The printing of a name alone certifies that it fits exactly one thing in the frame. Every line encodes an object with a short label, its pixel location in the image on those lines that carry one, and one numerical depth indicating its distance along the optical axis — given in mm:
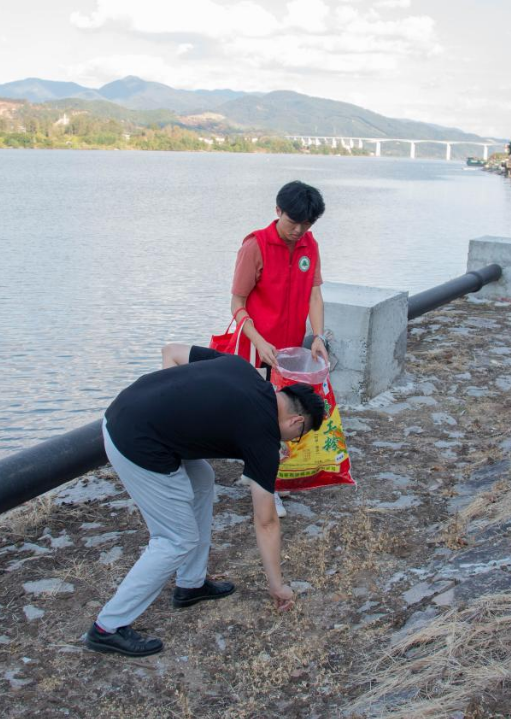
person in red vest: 4199
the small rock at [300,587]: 4047
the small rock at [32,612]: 3803
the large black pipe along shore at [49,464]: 4164
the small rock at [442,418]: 6402
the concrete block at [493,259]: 10617
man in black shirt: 3203
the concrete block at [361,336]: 6402
